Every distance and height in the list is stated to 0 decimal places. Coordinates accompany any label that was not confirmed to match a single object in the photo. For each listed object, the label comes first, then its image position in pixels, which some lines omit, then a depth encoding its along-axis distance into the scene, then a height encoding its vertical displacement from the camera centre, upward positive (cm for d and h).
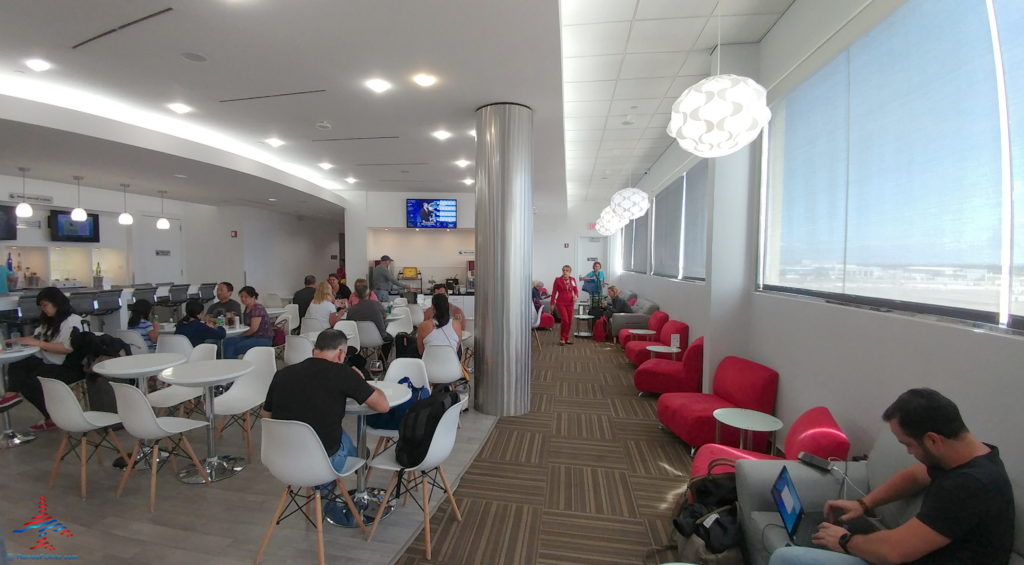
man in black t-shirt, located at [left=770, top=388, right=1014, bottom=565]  150 -80
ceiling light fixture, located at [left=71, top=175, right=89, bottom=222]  789 +91
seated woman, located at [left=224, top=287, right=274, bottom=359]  523 -79
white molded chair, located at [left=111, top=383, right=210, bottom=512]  292 -109
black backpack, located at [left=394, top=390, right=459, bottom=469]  255 -96
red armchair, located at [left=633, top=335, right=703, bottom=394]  496 -125
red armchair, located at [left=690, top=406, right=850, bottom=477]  253 -103
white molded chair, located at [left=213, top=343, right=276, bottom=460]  379 -102
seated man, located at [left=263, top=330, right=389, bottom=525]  246 -72
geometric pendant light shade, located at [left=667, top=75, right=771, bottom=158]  246 +89
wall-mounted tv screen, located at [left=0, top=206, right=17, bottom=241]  786 +73
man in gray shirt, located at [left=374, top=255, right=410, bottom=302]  862 -28
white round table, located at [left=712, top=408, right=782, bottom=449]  315 -113
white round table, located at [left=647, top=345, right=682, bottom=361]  559 -104
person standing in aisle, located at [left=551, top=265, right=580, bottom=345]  897 -63
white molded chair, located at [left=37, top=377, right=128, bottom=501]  303 -108
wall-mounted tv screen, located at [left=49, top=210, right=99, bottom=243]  888 +75
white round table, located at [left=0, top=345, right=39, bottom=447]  388 -149
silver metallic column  474 +15
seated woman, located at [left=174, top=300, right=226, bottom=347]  465 -67
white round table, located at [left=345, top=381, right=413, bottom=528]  289 -146
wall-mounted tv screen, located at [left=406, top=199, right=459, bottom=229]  1059 +129
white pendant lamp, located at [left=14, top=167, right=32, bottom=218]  709 +87
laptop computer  188 -109
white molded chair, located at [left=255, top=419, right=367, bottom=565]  226 -101
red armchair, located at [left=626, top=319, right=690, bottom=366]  620 -111
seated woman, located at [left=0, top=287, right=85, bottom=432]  395 -83
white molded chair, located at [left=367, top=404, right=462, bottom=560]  254 -114
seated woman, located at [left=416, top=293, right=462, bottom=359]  452 -64
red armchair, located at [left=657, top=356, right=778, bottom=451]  368 -122
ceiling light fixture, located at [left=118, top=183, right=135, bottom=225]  866 +91
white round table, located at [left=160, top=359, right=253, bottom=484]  318 -83
